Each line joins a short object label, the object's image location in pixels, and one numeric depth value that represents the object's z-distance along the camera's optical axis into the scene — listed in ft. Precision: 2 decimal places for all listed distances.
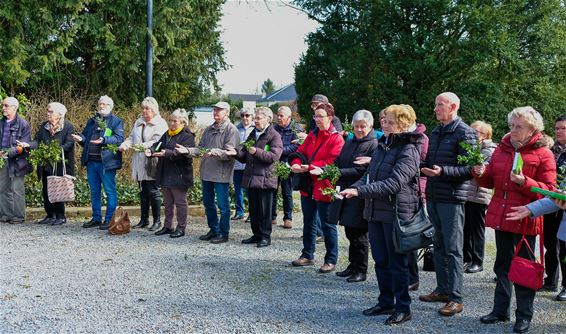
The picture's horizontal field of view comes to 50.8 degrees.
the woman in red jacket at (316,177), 22.81
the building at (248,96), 347.40
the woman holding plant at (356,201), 21.12
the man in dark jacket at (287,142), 31.65
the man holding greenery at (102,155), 30.78
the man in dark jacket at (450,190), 18.16
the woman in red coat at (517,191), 16.52
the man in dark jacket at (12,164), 31.96
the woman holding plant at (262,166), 26.81
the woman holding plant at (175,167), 28.89
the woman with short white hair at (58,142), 31.81
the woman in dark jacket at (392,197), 16.72
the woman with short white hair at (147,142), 30.58
